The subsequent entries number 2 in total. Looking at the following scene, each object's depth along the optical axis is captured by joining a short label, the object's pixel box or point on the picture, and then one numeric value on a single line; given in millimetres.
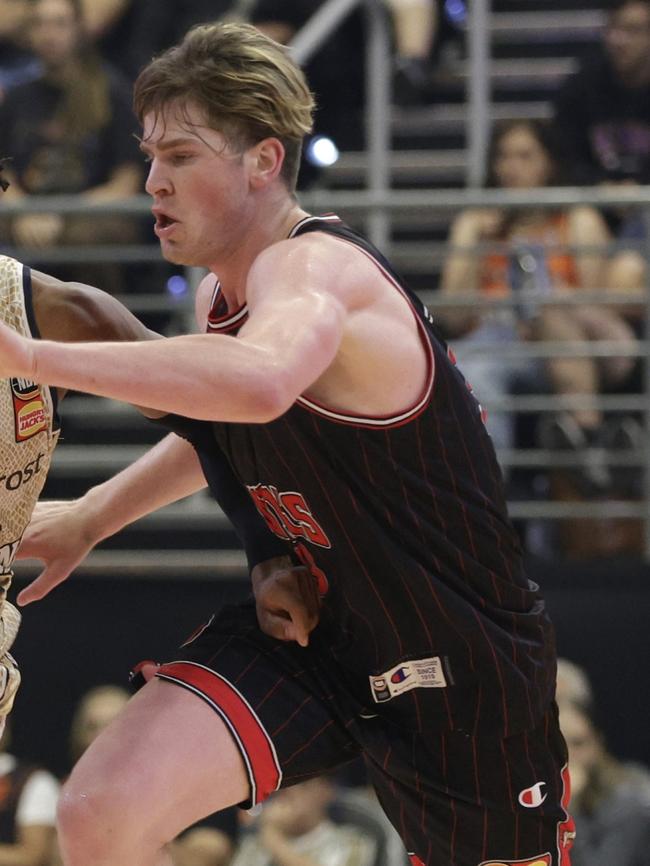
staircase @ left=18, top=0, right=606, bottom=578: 10914
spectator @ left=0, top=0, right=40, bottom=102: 12828
